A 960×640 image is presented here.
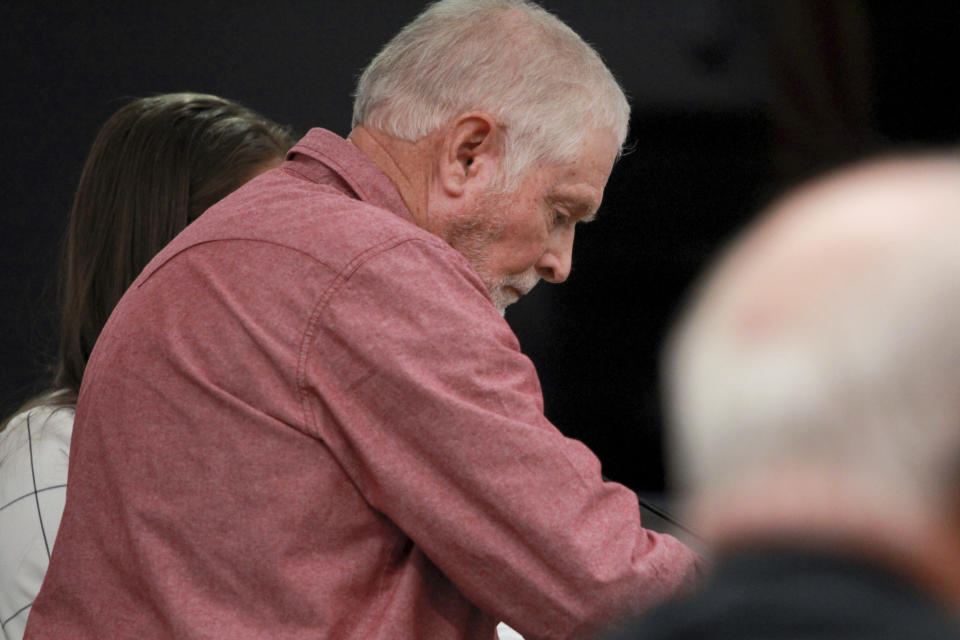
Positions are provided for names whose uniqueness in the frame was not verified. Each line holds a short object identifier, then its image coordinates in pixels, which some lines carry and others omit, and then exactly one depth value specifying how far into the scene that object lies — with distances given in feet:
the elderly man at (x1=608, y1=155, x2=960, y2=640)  13.71
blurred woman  21.04
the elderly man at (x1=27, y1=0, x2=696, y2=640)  18.96
